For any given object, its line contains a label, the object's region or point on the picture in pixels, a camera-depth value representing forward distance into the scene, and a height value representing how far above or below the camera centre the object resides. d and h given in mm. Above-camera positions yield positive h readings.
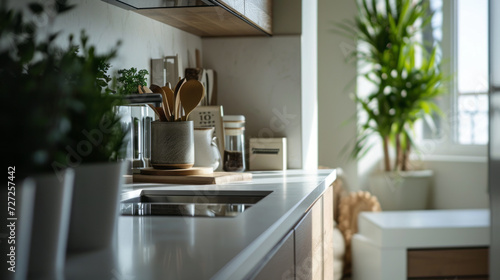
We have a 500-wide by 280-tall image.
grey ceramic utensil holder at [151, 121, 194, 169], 1788 -60
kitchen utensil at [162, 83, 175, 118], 1818 +91
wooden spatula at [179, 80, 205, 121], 1822 +100
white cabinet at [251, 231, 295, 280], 998 -262
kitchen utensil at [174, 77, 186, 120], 1798 +79
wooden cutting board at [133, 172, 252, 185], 1775 -165
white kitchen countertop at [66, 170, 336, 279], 692 -175
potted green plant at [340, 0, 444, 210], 4207 +230
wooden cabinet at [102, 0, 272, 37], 1876 +387
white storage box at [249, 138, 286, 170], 2391 -124
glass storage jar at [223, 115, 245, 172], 2193 -72
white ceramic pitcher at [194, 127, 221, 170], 2018 -82
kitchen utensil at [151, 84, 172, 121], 1791 +77
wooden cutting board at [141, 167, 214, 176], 1805 -144
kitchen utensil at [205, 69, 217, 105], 2434 +163
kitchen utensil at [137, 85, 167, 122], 1793 +40
